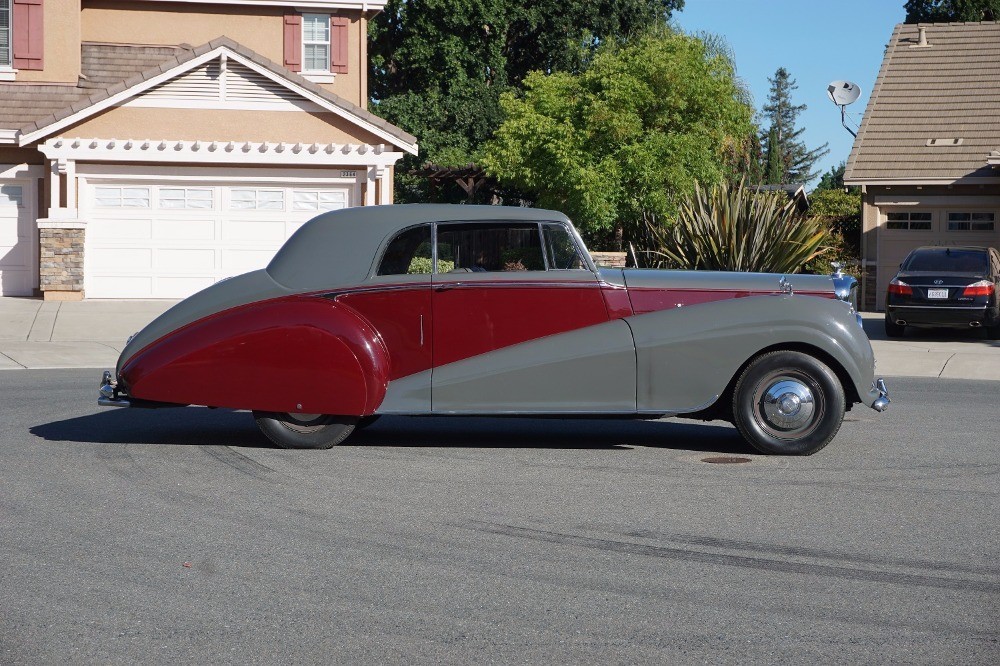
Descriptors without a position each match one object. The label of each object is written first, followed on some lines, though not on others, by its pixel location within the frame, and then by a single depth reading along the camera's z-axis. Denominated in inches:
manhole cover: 359.6
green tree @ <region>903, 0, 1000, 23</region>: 1868.8
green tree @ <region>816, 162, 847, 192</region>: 3515.3
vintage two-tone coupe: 358.6
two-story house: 965.2
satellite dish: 1301.7
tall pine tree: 4008.4
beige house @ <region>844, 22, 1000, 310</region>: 1104.8
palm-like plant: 716.0
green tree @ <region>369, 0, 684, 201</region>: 1721.2
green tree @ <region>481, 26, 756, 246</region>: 1257.4
